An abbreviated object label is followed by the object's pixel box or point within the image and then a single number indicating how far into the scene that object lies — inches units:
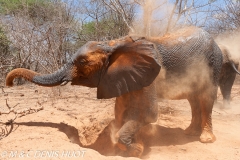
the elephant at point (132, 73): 159.2
